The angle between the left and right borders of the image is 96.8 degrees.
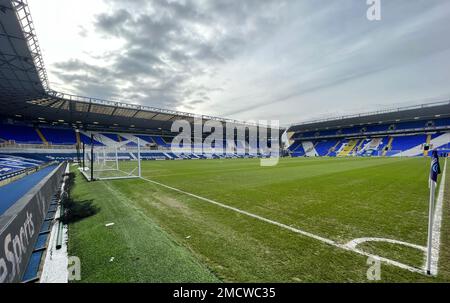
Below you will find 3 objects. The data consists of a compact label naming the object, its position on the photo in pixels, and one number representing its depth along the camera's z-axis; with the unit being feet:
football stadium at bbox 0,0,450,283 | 9.39
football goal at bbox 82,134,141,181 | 47.93
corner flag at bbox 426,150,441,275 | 8.98
